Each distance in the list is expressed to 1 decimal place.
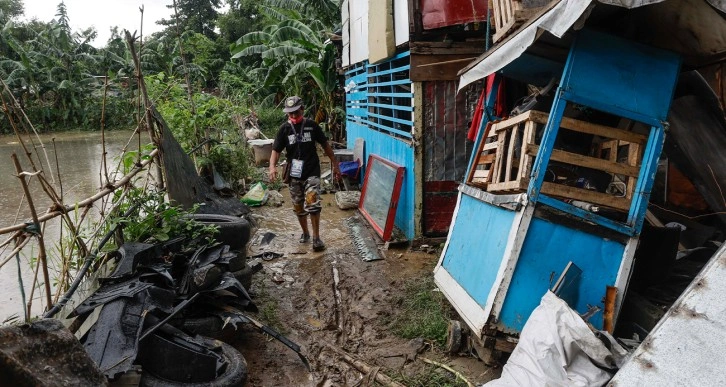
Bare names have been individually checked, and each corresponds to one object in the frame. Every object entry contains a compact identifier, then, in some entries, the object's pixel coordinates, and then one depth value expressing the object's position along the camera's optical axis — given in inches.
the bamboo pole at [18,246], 88.3
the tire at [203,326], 127.0
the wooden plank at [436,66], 222.8
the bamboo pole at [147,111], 148.3
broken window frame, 243.6
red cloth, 183.2
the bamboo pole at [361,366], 129.8
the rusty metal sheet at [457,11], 213.2
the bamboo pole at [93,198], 89.0
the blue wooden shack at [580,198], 123.5
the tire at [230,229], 180.9
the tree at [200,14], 1547.7
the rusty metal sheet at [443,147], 229.9
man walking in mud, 245.0
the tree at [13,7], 1440.7
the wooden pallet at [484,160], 163.2
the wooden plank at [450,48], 220.8
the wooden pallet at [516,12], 149.9
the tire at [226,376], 106.8
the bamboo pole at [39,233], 77.7
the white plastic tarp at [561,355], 96.0
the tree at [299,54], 521.0
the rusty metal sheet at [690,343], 67.2
